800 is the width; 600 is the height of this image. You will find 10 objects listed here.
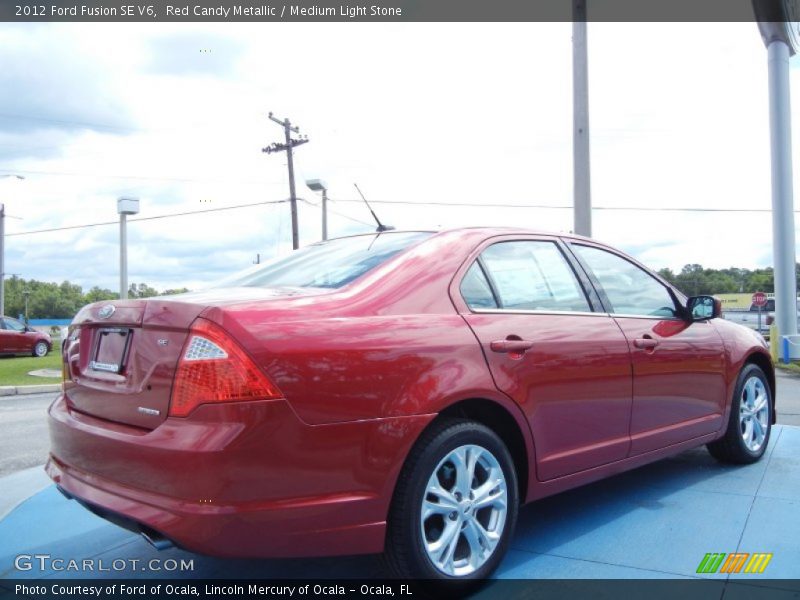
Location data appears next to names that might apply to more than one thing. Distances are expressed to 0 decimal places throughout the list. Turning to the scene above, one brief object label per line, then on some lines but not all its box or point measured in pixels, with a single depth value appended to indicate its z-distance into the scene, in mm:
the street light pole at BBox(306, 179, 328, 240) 22172
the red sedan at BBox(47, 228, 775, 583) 2309
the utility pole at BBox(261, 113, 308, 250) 30594
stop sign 26641
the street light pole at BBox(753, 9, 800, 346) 15805
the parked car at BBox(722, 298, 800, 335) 45641
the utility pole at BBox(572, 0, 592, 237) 9102
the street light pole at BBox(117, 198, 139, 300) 16891
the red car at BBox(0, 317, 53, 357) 21844
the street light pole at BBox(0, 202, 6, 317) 33628
